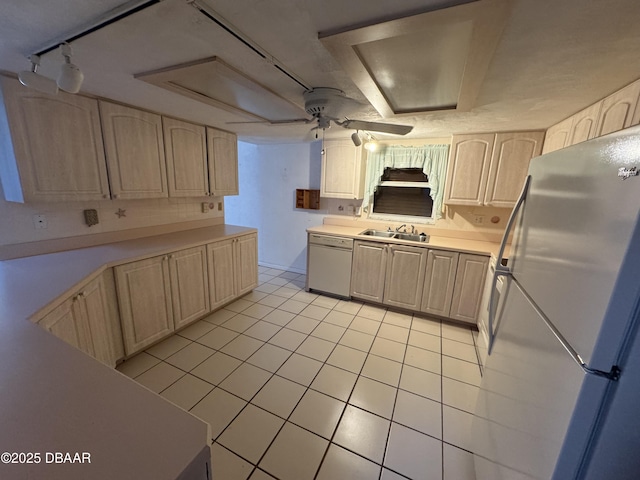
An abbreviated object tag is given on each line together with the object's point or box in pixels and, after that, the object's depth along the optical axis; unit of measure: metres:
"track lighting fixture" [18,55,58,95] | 1.21
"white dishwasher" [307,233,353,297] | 3.25
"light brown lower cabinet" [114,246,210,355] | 2.00
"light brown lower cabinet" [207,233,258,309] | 2.77
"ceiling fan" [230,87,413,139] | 1.69
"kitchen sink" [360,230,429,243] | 3.12
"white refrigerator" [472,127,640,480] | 0.57
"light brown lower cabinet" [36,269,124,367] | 1.33
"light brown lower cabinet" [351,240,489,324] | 2.68
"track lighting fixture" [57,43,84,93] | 1.12
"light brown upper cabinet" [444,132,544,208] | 2.54
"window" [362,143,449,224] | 3.15
